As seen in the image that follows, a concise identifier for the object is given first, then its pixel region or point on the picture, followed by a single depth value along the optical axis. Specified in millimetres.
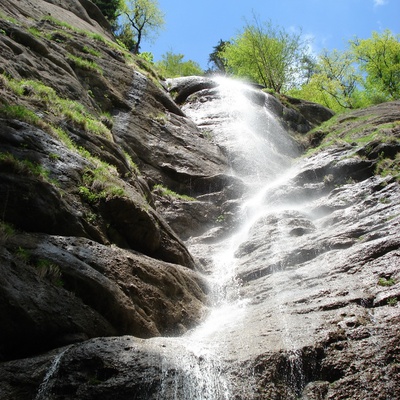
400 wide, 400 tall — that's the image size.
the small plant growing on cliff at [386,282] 8000
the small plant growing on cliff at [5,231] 6589
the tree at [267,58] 37094
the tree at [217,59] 54644
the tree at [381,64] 34969
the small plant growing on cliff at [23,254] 6504
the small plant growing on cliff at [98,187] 9062
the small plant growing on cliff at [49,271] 6571
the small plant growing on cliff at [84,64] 17662
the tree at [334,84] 38000
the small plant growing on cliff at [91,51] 19644
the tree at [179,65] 47062
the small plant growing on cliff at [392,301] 7322
